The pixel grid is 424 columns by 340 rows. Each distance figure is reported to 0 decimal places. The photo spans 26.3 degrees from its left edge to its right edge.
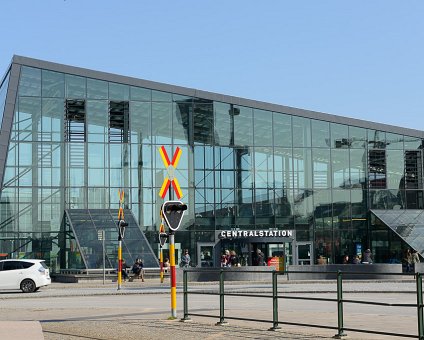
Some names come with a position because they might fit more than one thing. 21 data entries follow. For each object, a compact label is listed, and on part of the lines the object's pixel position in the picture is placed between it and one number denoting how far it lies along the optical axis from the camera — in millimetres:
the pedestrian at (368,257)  56350
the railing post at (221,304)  18375
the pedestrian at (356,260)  54531
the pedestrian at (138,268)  48219
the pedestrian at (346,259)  58612
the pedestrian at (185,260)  54906
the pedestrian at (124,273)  49219
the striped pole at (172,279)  19922
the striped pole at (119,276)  37812
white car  38656
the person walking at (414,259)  51691
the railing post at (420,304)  13539
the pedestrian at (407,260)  53356
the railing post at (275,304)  17078
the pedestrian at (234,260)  55688
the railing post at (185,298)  19531
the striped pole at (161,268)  45862
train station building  55719
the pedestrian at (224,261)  53784
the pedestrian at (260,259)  55594
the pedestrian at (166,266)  52472
